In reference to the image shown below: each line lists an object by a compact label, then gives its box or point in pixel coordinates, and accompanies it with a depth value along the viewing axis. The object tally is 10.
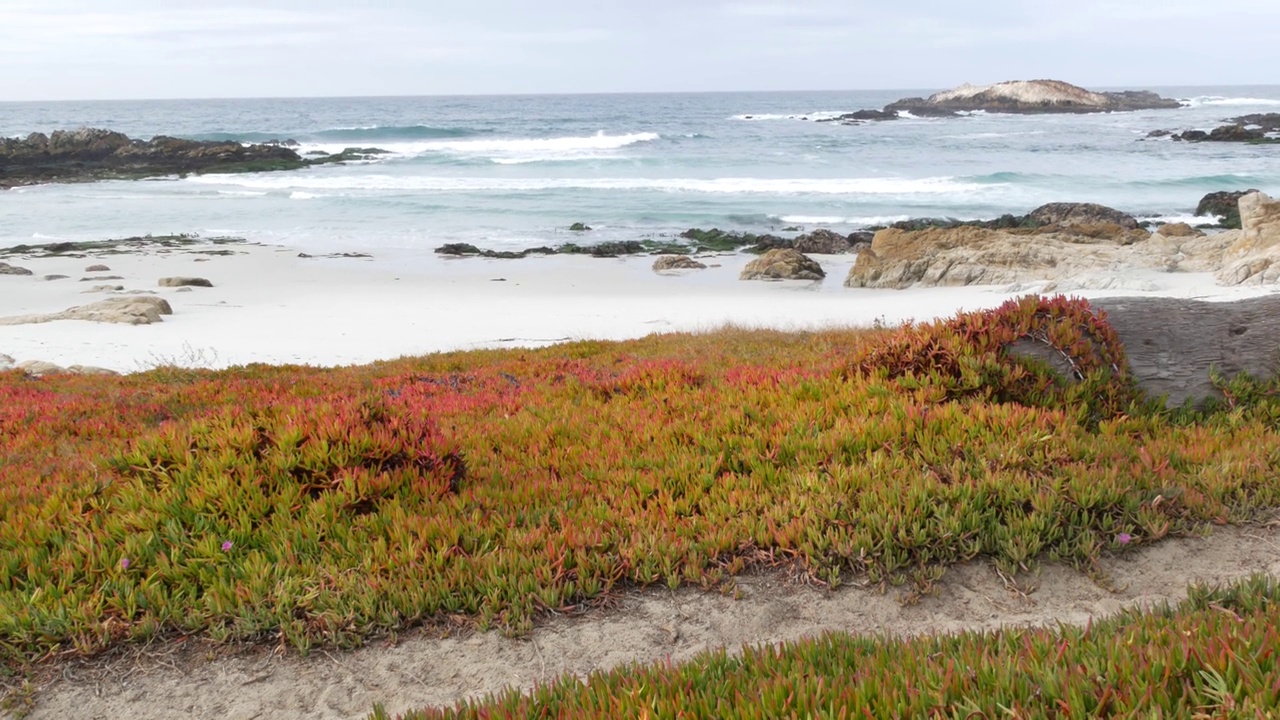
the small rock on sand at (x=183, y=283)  24.66
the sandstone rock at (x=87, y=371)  12.51
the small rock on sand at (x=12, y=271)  26.29
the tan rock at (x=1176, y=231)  28.36
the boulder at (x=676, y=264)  29.53
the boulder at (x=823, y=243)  33.06
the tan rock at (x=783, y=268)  27.41
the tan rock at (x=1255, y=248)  20.78
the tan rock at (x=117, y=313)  18.80
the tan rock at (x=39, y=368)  12.48
